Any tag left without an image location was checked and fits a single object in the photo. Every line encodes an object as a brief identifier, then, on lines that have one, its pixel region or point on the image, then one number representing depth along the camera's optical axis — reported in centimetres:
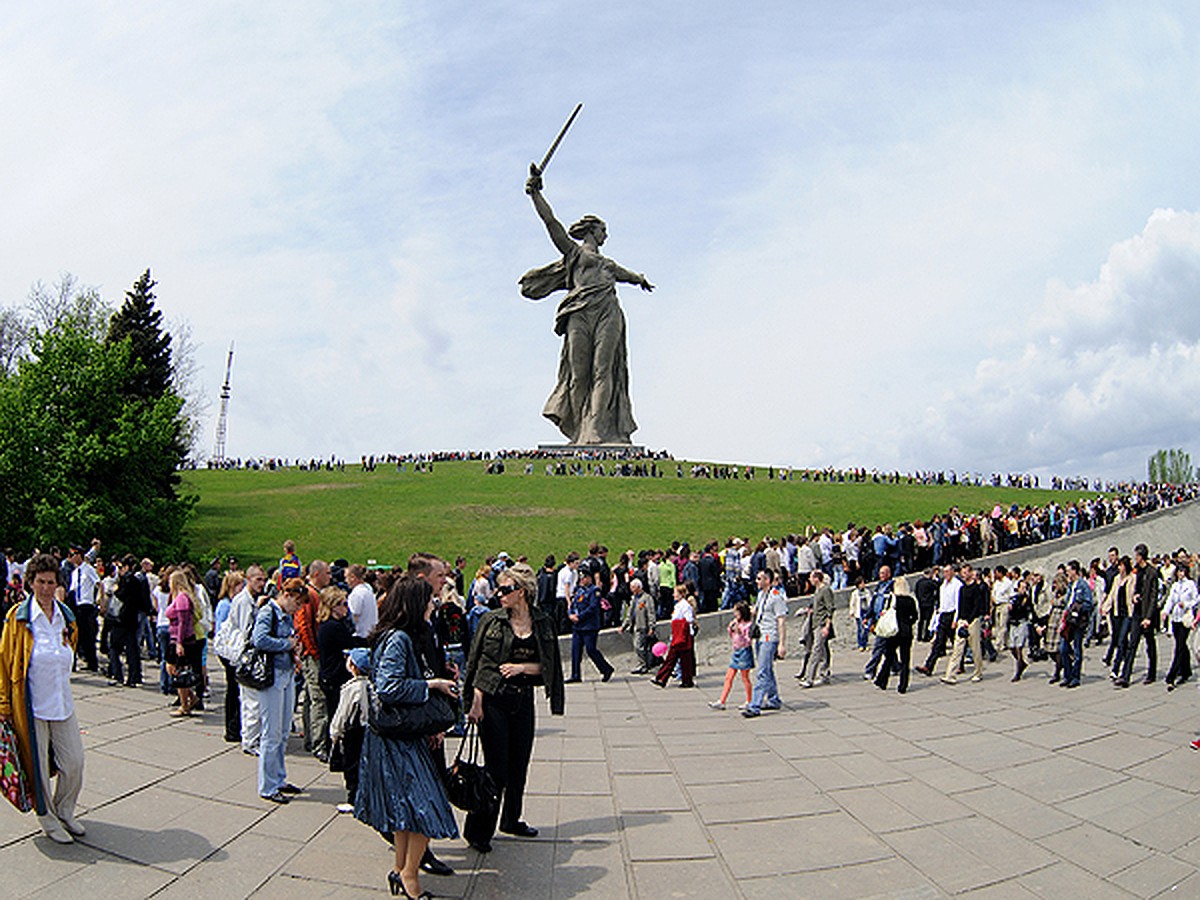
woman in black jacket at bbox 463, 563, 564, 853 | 577
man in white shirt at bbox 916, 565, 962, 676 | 1303
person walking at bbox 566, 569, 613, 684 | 1317
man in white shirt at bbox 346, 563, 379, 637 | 861
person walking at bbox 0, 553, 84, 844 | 530
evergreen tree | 3716
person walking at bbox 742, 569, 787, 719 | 1070
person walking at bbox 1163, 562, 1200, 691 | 1106
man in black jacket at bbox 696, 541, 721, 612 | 1834
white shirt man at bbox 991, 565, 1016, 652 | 1422
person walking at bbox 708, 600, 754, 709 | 1091
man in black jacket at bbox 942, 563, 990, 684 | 1260
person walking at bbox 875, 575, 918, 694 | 1184
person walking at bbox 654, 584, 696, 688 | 1249
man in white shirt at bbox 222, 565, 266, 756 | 714
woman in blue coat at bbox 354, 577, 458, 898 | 472
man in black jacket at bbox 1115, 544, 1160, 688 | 1138
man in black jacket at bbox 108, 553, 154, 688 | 1067
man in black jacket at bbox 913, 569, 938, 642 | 1385
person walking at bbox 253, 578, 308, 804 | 653
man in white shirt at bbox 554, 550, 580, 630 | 1495
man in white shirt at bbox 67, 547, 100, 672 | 1209
